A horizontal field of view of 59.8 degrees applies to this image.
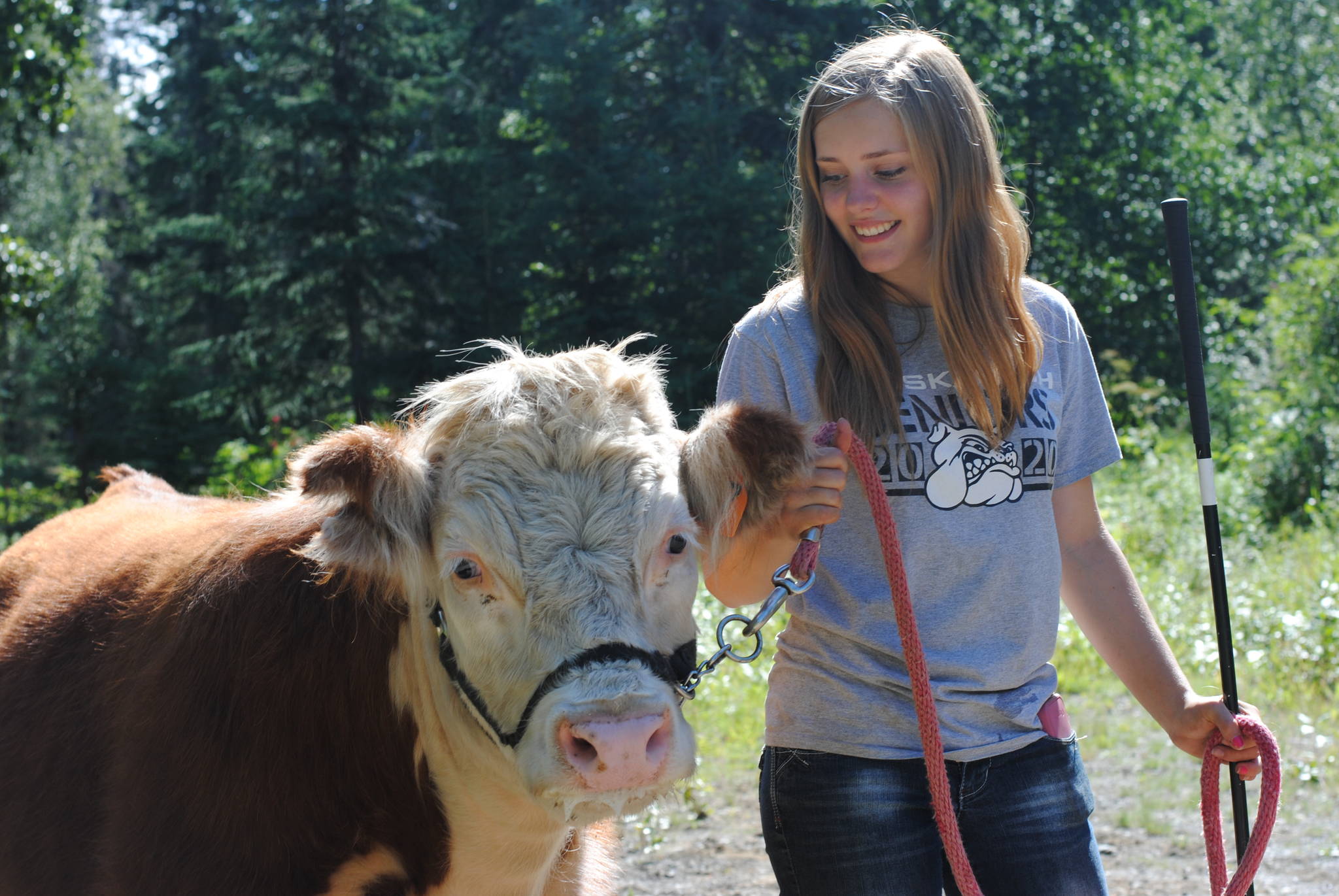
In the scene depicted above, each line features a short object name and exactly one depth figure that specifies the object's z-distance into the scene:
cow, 2.20
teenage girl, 2.26
